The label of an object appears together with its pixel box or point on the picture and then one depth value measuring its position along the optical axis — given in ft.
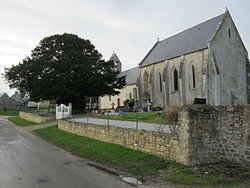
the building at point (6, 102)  314.26
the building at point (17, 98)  365.40
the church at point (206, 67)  107.14
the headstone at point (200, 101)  51.93
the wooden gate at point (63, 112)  83.26
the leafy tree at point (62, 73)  110.42
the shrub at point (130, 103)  146.10
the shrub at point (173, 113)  46.62
